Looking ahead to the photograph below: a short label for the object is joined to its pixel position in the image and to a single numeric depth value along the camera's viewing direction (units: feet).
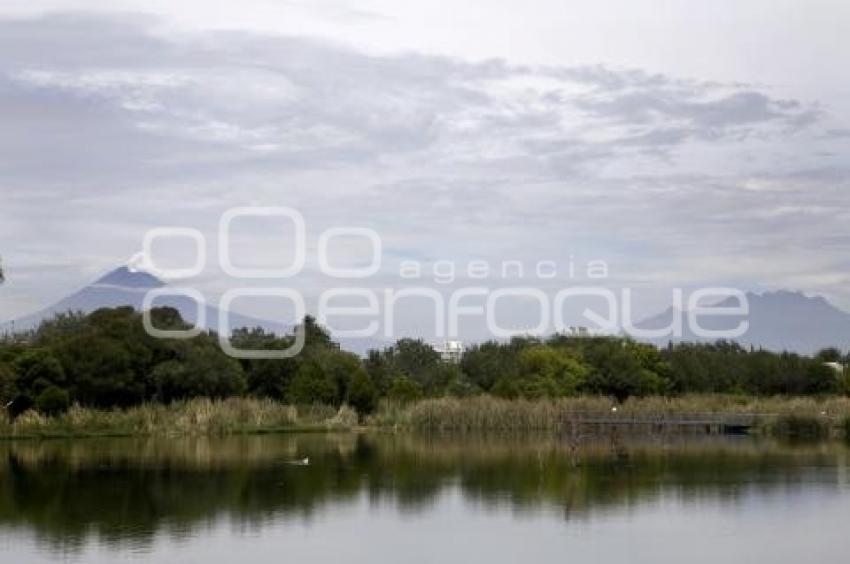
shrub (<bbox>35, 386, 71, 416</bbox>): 130.93
